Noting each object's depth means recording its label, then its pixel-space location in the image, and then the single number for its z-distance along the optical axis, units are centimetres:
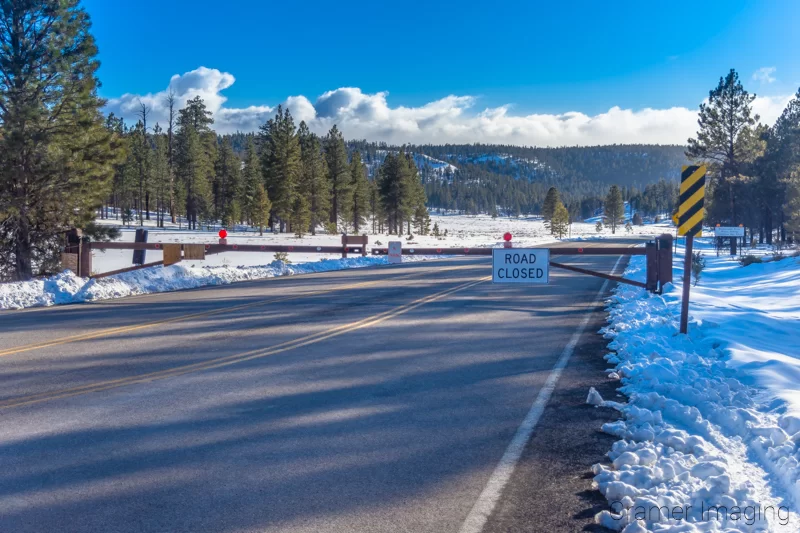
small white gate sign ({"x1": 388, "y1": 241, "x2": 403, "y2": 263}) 1694
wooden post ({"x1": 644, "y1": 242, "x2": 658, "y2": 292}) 1367
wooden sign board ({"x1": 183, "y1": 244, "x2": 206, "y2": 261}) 1625
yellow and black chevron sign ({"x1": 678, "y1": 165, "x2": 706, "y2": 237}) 879
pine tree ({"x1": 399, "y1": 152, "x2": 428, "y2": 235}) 6712
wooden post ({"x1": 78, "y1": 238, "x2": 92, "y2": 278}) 1568
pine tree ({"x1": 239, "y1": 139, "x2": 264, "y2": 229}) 6018
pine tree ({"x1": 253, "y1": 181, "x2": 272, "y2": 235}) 5331
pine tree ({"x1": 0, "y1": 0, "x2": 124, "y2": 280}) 1620
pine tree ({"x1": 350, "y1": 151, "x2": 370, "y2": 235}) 7188
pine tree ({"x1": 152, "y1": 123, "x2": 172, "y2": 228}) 7662
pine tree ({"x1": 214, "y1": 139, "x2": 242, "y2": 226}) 7262
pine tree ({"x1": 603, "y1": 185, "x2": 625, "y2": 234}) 11044
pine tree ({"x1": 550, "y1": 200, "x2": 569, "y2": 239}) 8389
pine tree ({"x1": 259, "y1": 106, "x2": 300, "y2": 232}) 5634
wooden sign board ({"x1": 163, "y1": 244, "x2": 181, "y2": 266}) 1678
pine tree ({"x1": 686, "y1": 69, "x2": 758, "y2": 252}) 3884
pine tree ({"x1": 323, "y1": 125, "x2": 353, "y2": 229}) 6575
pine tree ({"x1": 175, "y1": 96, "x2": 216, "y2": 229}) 6575
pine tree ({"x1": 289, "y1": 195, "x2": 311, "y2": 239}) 5656
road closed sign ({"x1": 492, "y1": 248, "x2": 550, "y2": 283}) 1223
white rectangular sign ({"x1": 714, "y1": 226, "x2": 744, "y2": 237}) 2478
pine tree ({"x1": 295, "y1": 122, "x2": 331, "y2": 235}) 6109
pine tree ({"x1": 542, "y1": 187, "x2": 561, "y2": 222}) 9106
